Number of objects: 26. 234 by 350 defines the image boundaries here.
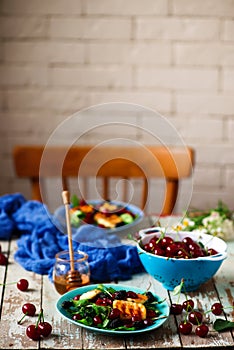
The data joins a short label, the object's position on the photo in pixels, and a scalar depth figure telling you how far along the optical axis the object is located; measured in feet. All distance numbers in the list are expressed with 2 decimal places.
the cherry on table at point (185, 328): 4.50
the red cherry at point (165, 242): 5.34
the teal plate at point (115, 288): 4.37
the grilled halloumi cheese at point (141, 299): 4.69
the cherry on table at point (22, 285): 5.29
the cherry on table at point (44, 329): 4.41
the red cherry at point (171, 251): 5.21
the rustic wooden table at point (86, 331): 4.36
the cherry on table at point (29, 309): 4.75
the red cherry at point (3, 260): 5.93
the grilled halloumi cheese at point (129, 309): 4.50
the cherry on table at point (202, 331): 4.47
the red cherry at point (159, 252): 5.21
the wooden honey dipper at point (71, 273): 5.25
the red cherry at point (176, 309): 4.82
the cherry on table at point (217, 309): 4.82
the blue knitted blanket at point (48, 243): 5.64
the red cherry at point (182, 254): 5.18
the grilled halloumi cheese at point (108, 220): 6.59
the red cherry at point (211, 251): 5.34
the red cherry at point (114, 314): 4.44
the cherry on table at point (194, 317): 4.65
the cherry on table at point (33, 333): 4.38
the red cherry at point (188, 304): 4.84
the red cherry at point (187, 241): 5.39
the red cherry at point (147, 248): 5.33
